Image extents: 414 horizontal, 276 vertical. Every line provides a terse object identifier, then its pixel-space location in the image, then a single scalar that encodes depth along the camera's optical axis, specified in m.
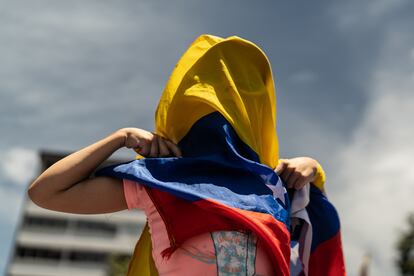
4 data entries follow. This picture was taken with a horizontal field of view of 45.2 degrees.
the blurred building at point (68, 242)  34.25
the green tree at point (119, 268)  18.02
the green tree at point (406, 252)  17.89
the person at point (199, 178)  1.49
